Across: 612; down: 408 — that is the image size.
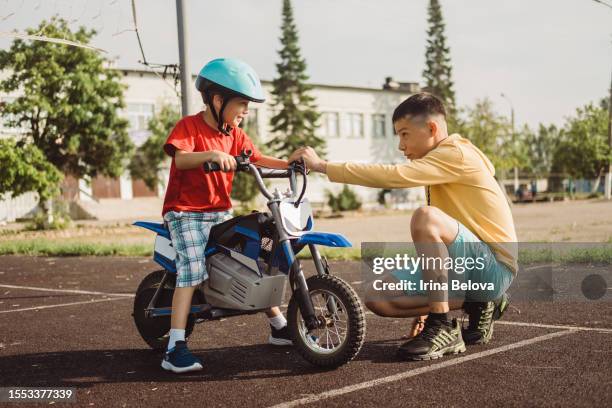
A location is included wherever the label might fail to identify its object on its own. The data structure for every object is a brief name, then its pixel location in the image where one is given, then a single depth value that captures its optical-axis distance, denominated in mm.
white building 48125
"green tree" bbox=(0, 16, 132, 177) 25531
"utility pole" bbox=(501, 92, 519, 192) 54000
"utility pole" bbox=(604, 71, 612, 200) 46234
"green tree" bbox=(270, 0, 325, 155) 53812
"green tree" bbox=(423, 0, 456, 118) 64500
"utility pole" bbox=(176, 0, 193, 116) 10023
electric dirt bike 4324
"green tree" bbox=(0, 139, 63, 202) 22469
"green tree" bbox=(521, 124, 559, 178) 104125
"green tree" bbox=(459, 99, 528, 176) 53562
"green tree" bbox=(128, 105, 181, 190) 36562
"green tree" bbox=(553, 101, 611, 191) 59500
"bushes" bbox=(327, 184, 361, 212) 40281
